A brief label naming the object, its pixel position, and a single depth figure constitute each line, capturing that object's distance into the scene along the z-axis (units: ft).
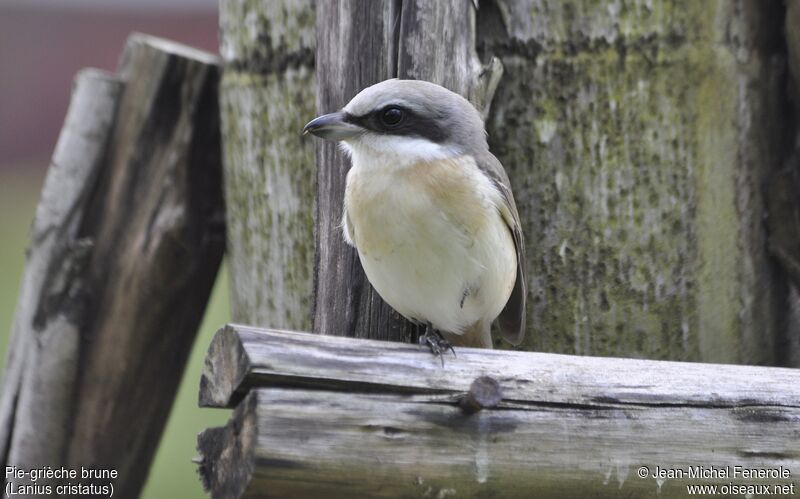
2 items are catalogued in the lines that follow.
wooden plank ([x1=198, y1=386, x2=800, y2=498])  18.16
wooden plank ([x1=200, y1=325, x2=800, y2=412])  18.51
